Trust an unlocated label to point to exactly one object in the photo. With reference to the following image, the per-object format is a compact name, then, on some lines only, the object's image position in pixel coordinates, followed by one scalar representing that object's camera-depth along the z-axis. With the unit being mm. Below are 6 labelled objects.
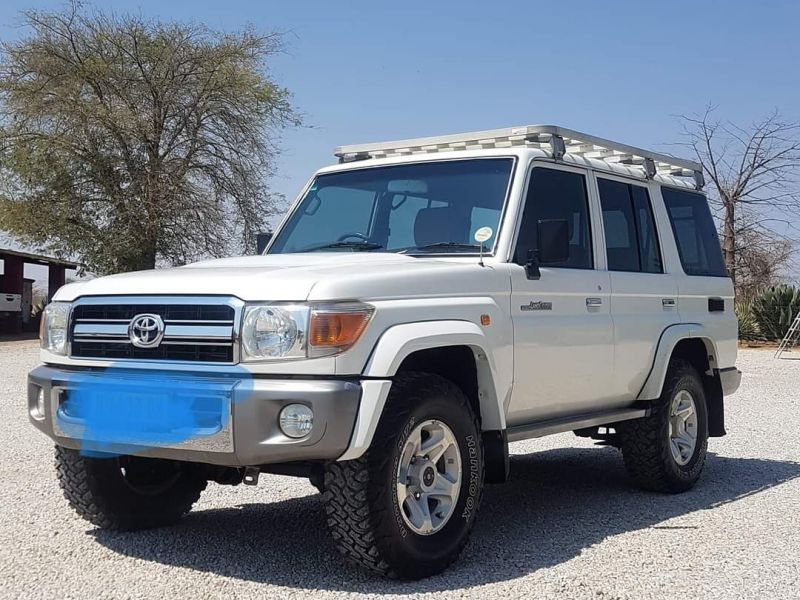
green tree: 31484
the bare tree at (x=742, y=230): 31578
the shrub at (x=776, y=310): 25719
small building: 32719
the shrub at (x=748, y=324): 26656
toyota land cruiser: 4258
